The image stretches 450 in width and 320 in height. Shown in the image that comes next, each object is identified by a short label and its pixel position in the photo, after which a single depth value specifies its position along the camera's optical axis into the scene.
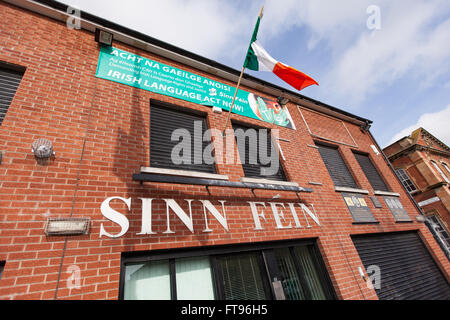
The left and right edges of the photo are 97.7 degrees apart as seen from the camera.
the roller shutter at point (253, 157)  4.86
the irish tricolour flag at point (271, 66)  4.55
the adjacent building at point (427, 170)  13.45
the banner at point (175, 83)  4.23
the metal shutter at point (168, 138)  3.86
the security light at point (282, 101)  6.79
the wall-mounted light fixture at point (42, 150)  2.71
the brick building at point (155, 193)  2.48
